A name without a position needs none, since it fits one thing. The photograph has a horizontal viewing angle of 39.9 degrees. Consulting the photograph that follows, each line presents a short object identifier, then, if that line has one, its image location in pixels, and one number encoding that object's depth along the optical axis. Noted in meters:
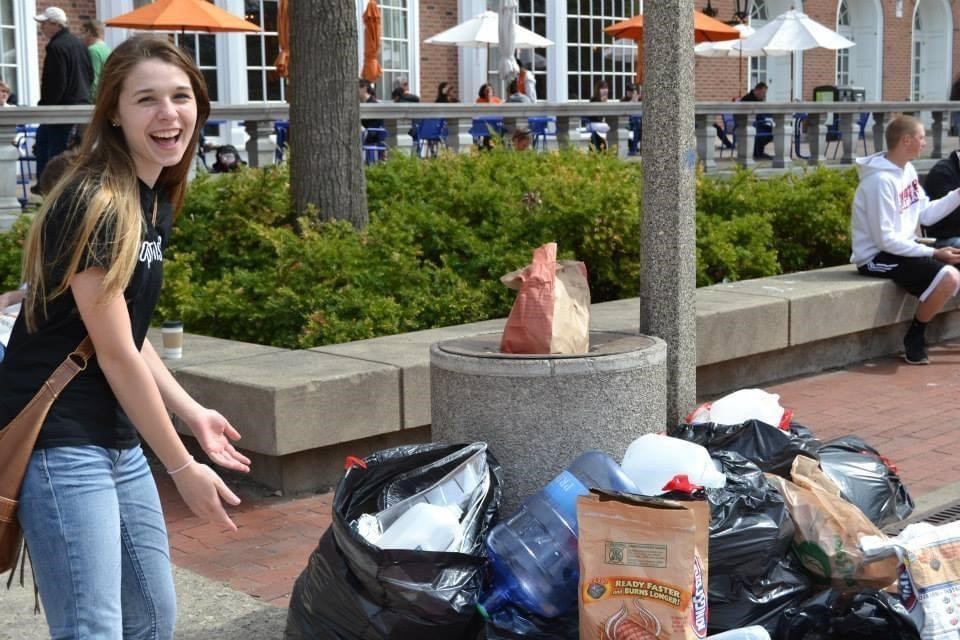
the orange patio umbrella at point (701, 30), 21.19
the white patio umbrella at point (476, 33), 21.16
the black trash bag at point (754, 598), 3.87
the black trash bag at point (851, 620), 3.87
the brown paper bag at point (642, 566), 3.41
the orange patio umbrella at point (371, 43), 18.89
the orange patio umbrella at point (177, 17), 15.67
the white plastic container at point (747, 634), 3.58
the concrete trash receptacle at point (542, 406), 4.37
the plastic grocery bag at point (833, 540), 4.07
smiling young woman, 2.66
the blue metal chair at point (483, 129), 16.25
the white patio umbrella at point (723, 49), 25.40
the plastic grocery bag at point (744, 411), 5.00
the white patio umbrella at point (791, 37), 23.66
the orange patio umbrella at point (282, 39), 14.70
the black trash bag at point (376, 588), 3.62
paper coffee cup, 6.04
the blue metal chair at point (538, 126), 17.08
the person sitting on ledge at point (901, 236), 8.48
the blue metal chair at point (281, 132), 15.80
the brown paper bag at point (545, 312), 4.46
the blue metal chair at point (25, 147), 13.80
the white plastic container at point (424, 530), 3.81
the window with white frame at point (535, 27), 24.77
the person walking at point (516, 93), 19.59
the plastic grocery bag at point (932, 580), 3.82
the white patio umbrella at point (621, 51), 26.09
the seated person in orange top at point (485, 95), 20.52
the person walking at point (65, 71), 12.98
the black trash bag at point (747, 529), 3.86
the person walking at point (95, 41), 14.11
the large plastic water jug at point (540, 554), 3.77
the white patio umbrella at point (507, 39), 20.23
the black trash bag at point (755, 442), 4.54
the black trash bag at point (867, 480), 4.82
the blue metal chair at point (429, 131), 15.61
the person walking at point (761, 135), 20.08
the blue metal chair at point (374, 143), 15.86
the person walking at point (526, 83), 21.52
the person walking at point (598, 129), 17.92
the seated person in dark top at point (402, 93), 20.48
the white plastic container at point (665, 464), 4.12
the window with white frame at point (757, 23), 30.89
